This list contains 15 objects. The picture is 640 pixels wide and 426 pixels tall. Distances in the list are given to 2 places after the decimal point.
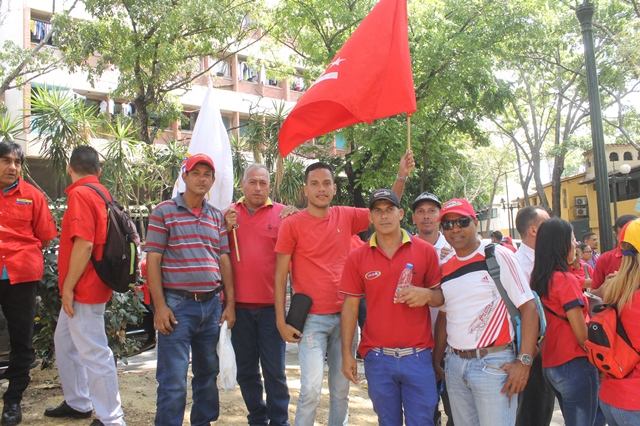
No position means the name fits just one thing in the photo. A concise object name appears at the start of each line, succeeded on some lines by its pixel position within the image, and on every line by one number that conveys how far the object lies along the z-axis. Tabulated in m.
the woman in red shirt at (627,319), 2.70
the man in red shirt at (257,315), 4.16
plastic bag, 3.83
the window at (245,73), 28.39
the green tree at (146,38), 12.58
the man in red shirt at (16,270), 4.14
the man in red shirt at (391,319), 3.37
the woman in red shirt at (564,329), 3.48
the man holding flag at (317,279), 3.82
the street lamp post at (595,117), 7.75
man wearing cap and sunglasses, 3.10
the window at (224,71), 27.53
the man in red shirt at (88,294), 3.81
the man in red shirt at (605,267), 4.79
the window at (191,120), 24.96
